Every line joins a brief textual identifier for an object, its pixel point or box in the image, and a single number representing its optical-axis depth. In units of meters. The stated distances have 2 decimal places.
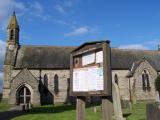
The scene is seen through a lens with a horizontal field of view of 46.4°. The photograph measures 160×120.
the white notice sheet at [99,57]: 5.50
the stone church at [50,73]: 26.47
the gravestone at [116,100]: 8.95
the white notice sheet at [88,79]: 5.49
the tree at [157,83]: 27.79
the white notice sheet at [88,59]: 5.82
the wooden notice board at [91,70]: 5.34
